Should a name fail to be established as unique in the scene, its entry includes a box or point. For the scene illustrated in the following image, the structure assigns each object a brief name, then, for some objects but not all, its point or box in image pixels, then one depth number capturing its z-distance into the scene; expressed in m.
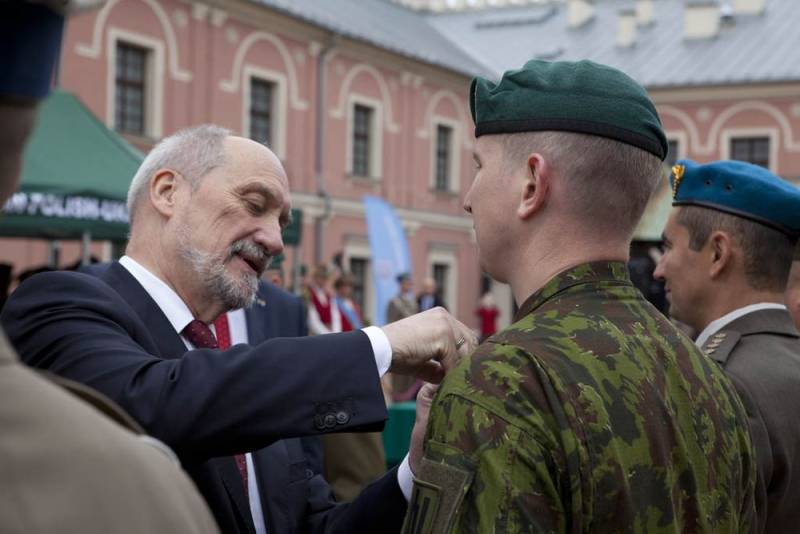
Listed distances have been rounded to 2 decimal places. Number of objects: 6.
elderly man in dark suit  1.74
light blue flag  12.96
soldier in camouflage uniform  1.40
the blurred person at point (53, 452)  0.80
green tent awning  6.72
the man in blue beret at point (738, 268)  2.51
